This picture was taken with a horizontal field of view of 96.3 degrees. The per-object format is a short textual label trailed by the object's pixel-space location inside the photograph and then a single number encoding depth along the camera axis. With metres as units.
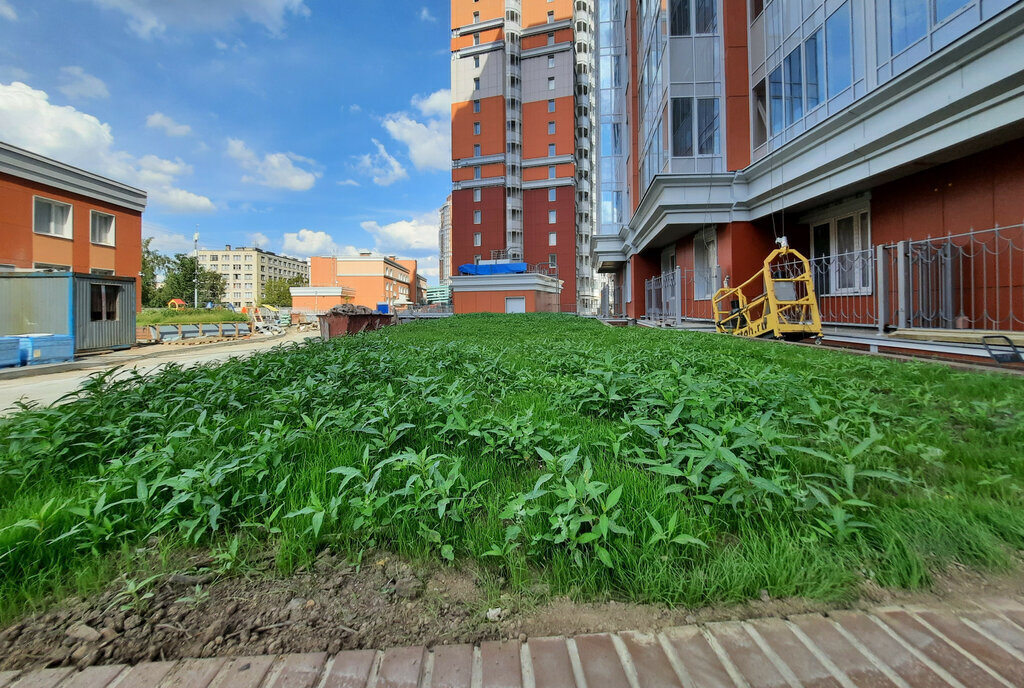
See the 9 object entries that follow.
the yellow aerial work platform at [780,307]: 10.30
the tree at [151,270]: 62.78
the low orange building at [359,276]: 79.12
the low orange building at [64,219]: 18.23
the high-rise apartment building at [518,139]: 55.25
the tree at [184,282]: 67.56
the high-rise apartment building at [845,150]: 7.68
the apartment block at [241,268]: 133.62
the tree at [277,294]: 93.06
